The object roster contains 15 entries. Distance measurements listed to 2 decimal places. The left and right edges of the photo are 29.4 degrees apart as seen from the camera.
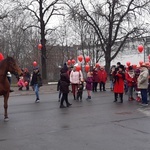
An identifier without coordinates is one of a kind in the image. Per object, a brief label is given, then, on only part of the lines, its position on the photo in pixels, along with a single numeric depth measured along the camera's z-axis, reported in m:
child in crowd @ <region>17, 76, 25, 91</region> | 23.38
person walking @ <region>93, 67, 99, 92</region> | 19.94
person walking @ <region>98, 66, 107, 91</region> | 20.16
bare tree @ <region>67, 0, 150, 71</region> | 31.59
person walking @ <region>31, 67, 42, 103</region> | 14.50
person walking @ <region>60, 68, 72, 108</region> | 12.43
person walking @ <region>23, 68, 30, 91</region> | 23.75
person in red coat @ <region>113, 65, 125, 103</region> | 13.65
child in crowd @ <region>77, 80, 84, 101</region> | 15.18
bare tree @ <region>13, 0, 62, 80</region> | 32.16
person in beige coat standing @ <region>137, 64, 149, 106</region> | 12.20
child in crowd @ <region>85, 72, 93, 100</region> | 15.51
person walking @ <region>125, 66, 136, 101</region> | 14.45
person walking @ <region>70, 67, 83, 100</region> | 15.18
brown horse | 9.69
